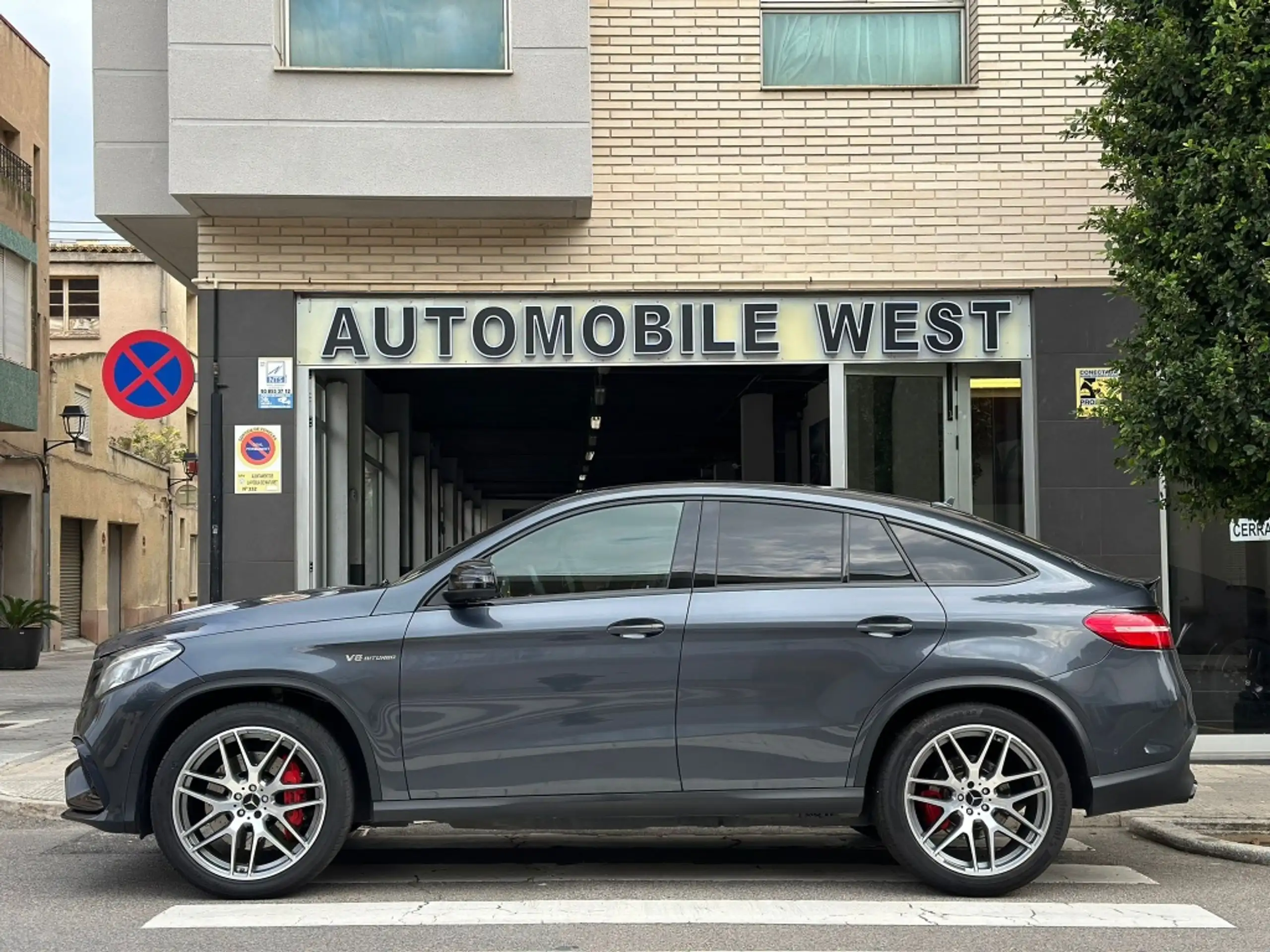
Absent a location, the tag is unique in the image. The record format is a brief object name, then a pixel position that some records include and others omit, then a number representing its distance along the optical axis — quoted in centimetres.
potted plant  2244
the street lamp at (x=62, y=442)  2708
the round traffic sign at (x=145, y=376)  992
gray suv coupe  598
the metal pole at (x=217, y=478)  1066
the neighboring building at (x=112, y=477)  3262
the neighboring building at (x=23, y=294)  2614
